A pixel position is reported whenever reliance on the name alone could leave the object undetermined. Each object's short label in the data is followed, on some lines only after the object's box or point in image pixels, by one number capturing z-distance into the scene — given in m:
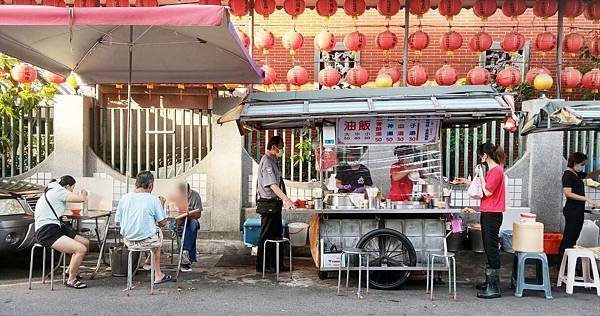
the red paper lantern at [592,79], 9.35
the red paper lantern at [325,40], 9.69
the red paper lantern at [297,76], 9.79
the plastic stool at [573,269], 6.79
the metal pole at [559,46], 9.77
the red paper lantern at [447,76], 9.61
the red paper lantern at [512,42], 9.57
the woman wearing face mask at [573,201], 7.65
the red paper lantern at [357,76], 9.69
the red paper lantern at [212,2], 9.59
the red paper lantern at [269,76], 9.70
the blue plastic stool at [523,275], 6.59
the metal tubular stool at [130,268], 6.51
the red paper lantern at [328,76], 9.58
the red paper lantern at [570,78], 9.54
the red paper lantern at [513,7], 9.62
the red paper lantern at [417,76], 9.68
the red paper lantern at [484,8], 9.59
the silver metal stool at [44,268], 6.84
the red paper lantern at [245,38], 9.64
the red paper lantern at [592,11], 9.59
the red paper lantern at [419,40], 9.79
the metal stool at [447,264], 6.50
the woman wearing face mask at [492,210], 6.57
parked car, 7.14
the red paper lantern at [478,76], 9.50
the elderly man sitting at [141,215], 6.63
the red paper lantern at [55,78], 9.52
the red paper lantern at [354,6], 9.68
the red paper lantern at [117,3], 10.12
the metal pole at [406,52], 9.98
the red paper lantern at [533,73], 9.50
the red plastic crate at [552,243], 8.46
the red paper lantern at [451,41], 9.70
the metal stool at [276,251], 7.35
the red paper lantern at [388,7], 9.60
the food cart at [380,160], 6.77
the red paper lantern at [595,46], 9.60
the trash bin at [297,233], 8.84
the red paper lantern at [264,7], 9.81
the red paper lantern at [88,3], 9.81
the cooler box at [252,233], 8.66
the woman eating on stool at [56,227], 6.73
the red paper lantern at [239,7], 9.80
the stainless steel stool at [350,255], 6.49
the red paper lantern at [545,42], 9.62
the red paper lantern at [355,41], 9.65
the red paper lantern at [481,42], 9.62
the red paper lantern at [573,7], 9.78
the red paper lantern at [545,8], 9.58
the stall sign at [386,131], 7.07
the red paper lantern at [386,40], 9.79
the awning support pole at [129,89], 7.52
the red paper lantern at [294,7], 9.80
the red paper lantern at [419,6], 9.73
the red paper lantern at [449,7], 9.58
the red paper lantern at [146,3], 9.81
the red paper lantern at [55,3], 9.95
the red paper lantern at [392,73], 9.79
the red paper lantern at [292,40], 9.88
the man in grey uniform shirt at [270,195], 7.61
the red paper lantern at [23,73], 9.30
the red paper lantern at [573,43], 9.71
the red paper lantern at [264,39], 9.84
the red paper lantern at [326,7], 9.70
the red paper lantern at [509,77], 9.41
